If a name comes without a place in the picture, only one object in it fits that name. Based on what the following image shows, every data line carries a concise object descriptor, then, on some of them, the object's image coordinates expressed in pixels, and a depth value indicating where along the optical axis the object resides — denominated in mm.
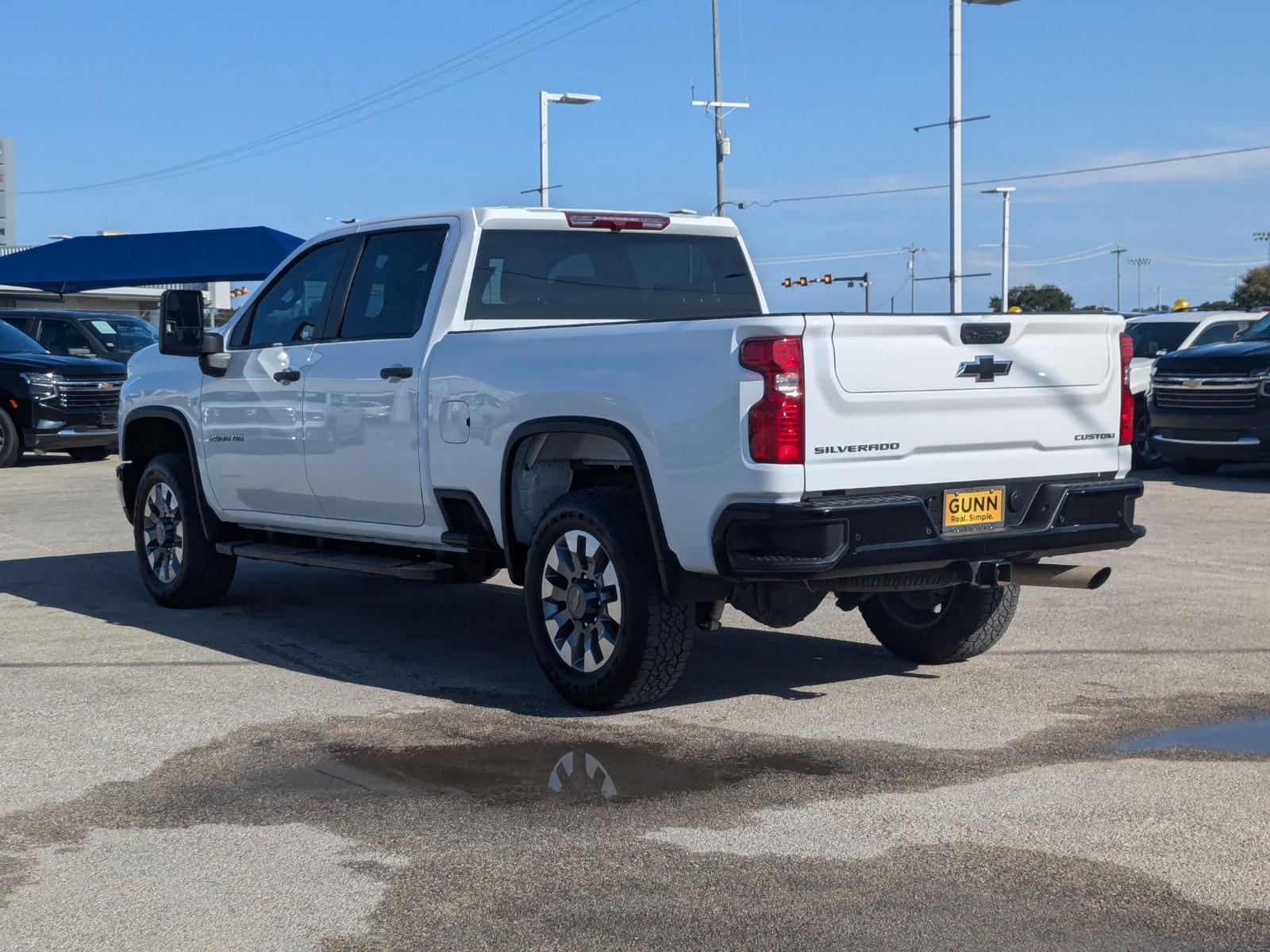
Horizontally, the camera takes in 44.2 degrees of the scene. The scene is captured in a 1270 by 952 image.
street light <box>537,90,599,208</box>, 37562
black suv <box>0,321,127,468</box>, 19375
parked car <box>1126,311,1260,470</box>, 20094
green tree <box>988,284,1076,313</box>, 64344
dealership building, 78312
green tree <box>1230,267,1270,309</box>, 69875
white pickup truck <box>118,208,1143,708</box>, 5574
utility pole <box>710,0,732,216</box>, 37844
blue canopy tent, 29281
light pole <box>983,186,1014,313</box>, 51344
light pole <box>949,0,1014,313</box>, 30781
